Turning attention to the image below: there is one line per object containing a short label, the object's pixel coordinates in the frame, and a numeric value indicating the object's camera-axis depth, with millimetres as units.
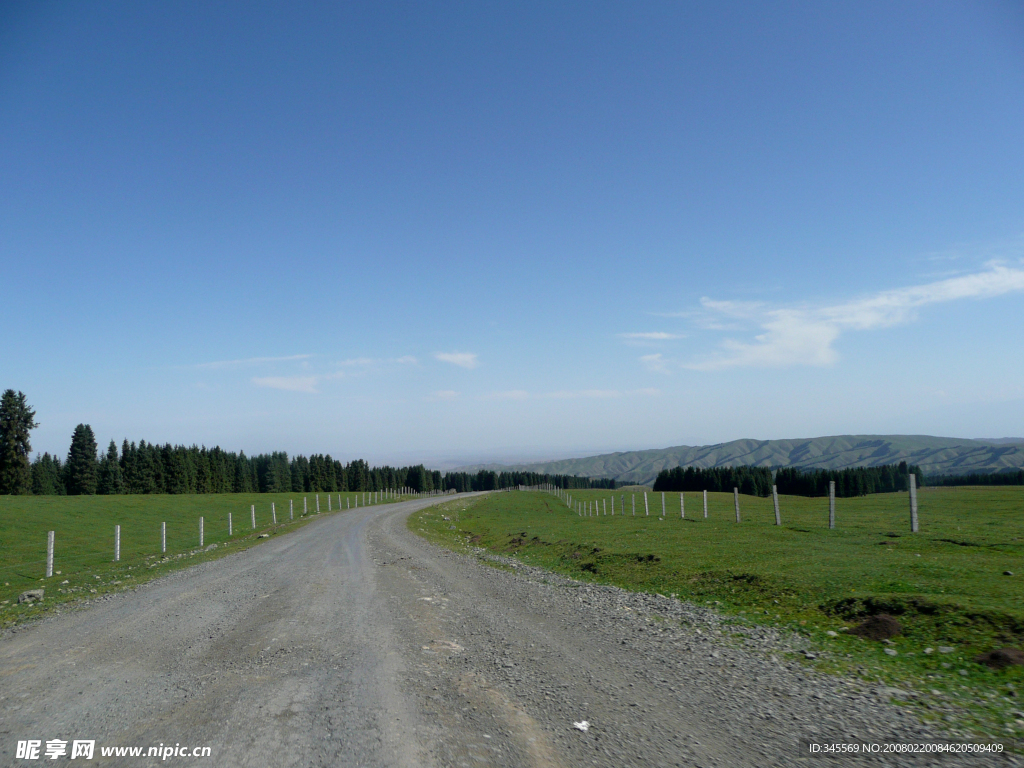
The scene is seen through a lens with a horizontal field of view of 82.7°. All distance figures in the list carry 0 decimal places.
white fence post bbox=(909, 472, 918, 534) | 20219
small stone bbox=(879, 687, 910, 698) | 6719
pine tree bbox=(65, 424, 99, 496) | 109319
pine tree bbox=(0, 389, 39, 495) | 89062
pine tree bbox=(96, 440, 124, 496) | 117250
